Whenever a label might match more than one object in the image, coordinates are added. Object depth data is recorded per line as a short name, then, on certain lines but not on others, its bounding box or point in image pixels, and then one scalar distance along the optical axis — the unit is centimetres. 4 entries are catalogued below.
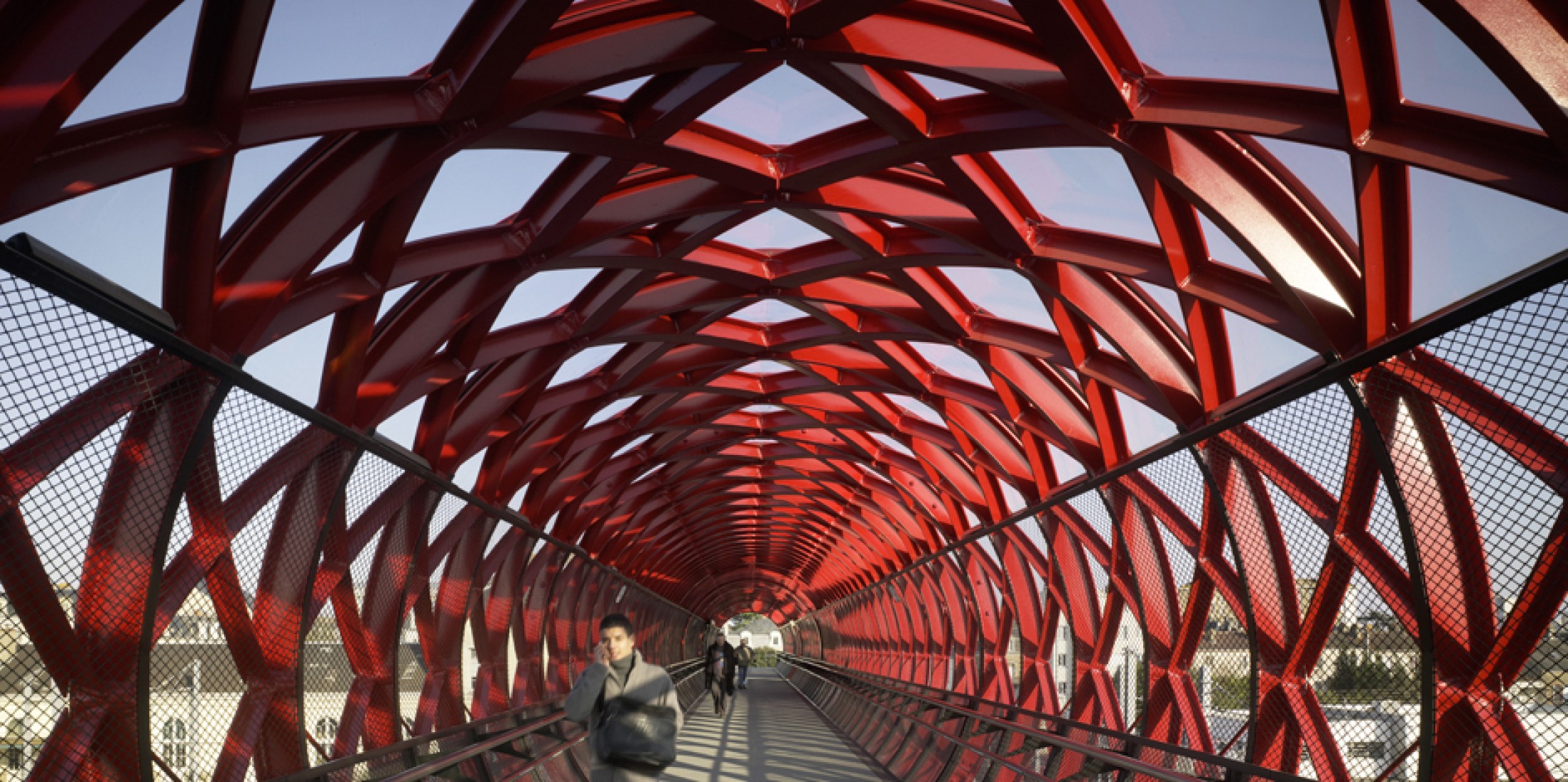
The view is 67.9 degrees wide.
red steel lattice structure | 704
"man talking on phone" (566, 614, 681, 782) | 700
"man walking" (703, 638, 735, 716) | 2900
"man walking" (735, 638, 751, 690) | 4225
